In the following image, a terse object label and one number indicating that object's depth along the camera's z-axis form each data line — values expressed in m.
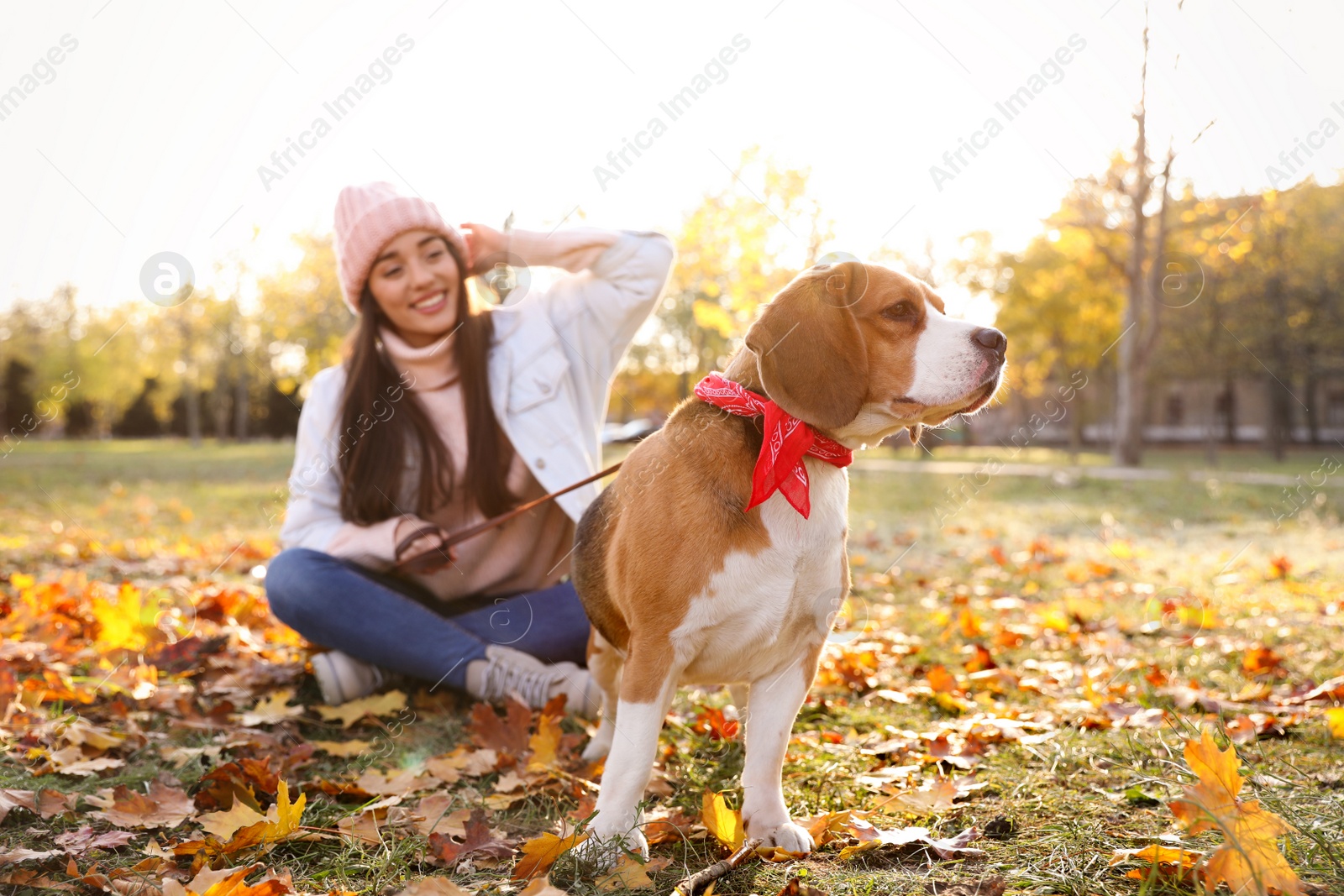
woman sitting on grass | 3.66
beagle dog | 2.28
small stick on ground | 2.03
